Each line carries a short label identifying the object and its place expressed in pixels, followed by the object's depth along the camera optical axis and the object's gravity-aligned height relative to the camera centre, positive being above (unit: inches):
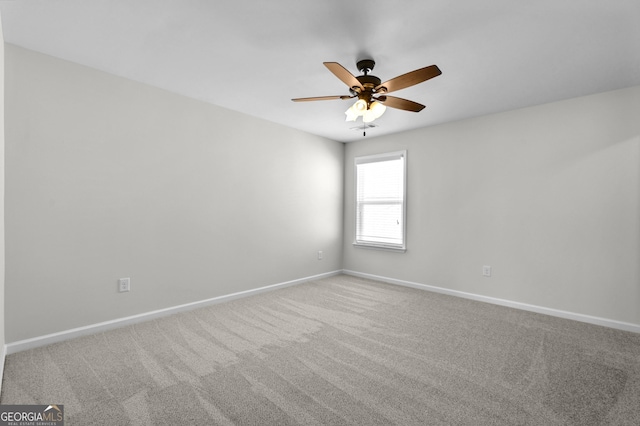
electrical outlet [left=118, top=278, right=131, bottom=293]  110.3 -28.9
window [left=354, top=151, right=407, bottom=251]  179.5 +5.5
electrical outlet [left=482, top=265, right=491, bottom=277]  146.4 -29.8
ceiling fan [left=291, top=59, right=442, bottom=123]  82.5 +35.4
